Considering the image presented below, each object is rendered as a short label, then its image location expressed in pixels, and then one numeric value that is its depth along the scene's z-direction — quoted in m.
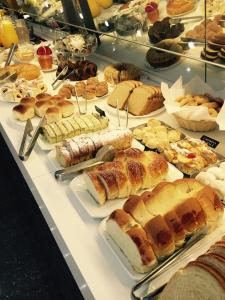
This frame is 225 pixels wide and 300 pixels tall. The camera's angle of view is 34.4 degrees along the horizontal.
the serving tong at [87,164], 1.17
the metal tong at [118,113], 1.50
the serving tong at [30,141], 1.34
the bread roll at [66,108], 1.62
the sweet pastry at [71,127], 1.39
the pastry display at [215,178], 1.00
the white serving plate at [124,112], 1.57
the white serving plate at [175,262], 0.79
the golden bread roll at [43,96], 1.73
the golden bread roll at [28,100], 1.70
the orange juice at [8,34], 2.95
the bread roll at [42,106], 1.64
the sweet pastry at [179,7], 1.54
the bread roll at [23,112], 1.63
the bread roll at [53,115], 1.58
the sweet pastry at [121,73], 1.88
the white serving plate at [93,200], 1.01
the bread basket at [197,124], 1.35
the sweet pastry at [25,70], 2.18
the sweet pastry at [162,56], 1.60
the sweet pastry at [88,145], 1.22
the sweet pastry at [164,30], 1.58
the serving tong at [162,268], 0.74
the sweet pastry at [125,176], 1.02
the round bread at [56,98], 1.69
